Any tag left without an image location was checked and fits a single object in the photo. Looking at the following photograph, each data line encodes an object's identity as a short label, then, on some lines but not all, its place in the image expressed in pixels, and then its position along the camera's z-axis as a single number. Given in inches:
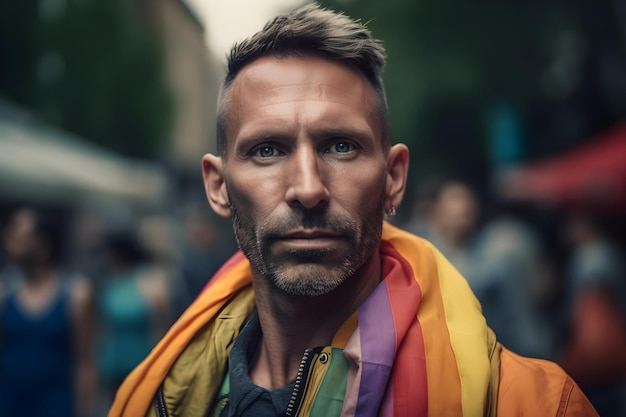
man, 64.1
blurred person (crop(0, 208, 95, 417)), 174.9
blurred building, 1229.7
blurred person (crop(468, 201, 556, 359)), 182.4
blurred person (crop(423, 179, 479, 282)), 201.8
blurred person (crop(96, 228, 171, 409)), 195.3
